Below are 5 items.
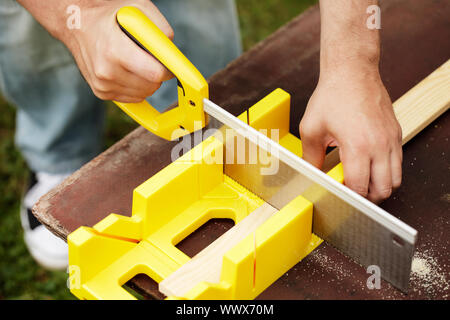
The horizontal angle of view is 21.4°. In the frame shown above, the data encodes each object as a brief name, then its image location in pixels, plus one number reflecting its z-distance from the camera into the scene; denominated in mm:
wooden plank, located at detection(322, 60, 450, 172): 1292
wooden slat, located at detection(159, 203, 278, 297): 1155
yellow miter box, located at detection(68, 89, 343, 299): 1144
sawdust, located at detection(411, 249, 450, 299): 1176
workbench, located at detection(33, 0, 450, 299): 1190
